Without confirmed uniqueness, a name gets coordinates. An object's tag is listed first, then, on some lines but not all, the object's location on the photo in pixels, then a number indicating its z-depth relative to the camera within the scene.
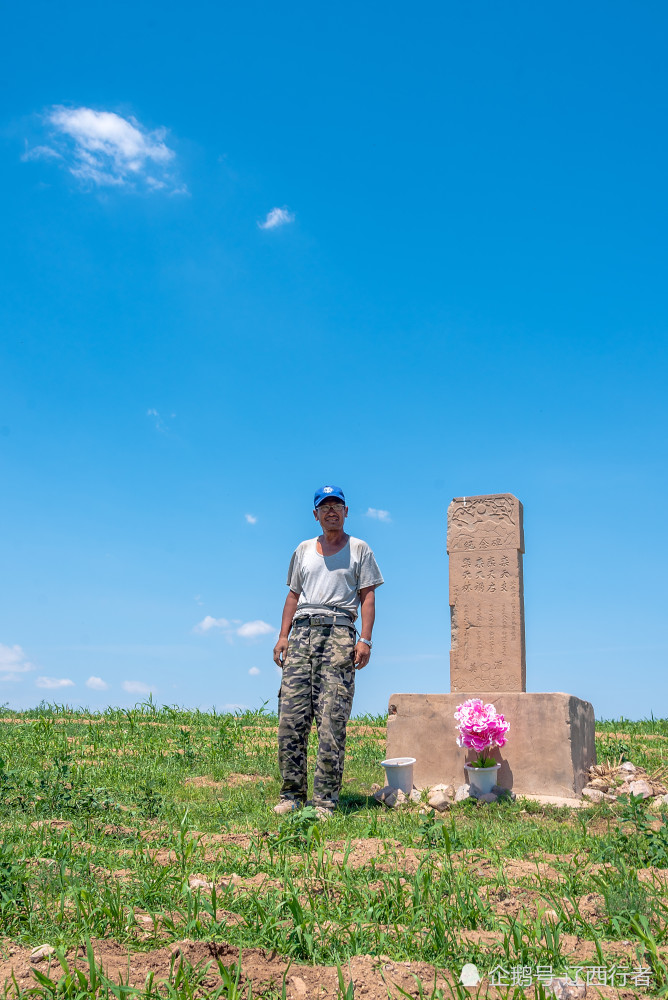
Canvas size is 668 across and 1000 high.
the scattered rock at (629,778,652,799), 6.12
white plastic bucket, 5.97
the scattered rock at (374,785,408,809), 5.74
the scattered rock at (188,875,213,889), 3.20
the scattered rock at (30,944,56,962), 2.61
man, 5.34
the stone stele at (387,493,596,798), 6.47
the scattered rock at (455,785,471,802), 6.22
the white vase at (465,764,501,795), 6.25
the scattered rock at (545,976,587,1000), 2.35
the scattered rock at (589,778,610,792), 6.46
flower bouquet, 6.35
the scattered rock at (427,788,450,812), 5.79
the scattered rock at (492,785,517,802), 6.22
